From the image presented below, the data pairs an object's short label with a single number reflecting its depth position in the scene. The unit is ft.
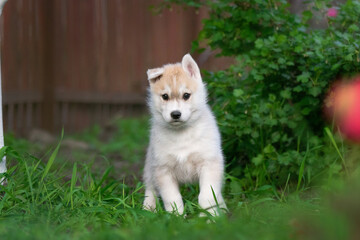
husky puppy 26.13
